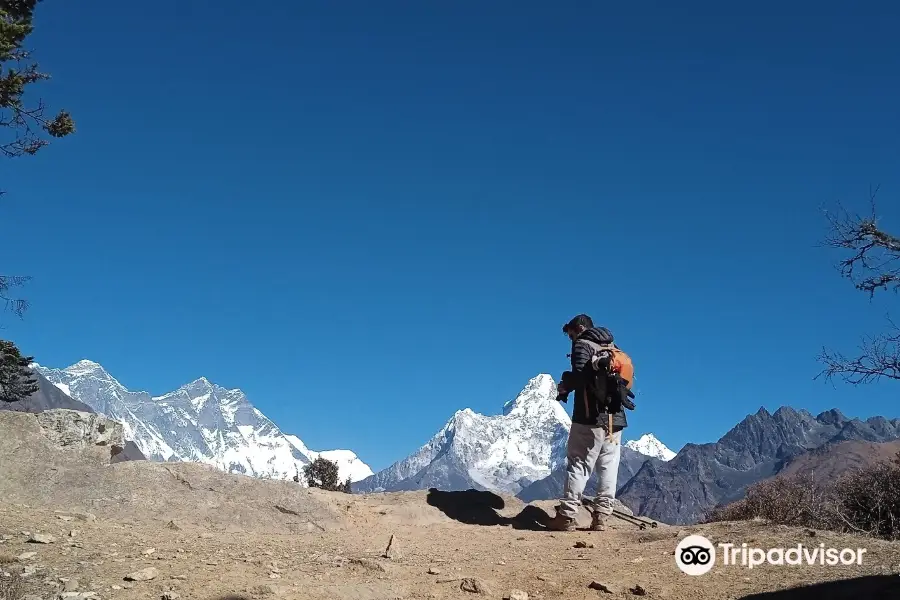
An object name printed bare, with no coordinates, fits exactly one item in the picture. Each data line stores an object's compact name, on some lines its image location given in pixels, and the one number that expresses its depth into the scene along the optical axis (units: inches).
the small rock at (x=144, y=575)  208.2
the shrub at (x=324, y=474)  788.0
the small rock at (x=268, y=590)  196.7
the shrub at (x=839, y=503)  338.0
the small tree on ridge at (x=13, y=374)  1070.4
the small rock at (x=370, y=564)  234.2
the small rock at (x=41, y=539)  240.7
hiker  376.2
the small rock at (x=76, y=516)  287.9
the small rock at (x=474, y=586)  210.1
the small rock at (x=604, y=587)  209.6
